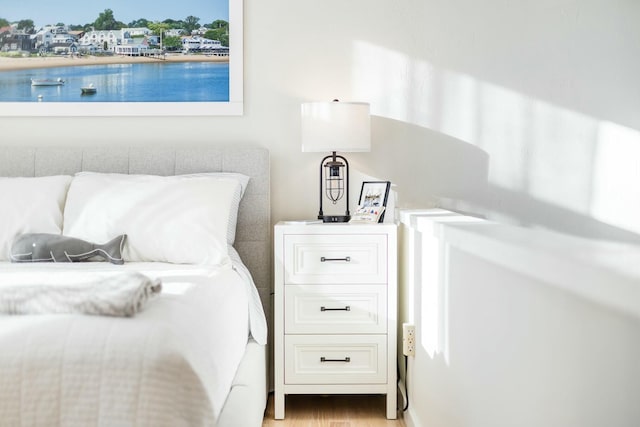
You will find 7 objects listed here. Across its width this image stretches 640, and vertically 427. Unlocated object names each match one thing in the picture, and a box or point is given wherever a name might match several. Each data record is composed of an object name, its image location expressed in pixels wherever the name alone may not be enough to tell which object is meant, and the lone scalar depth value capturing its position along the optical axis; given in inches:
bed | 55.5
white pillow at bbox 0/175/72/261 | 105.7
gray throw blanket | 60.6
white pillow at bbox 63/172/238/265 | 102.7
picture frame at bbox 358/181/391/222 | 116.9
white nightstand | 109.7
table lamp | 112.0
